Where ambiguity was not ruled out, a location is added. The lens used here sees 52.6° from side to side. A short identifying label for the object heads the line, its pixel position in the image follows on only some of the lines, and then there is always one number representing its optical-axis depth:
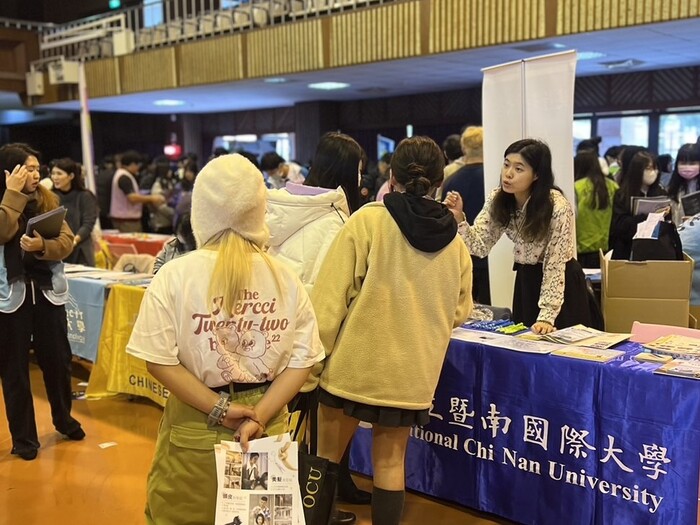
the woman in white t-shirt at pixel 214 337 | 1.64
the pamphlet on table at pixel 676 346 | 2.44
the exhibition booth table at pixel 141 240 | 6.60
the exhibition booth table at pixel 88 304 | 4.53
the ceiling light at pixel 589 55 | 7.77
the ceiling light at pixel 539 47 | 7.15
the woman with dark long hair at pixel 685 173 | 4.46
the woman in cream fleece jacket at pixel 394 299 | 2.22
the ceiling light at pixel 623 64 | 8.45
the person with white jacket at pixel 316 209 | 2.65
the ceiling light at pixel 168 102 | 12.84
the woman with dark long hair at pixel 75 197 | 5.04
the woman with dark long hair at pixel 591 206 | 4.70
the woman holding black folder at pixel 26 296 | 3.27
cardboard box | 3.07
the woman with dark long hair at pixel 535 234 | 2.87
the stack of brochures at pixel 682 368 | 2.21
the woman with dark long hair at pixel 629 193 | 4.56
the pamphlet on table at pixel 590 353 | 2.41
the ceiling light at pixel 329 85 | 10.56
